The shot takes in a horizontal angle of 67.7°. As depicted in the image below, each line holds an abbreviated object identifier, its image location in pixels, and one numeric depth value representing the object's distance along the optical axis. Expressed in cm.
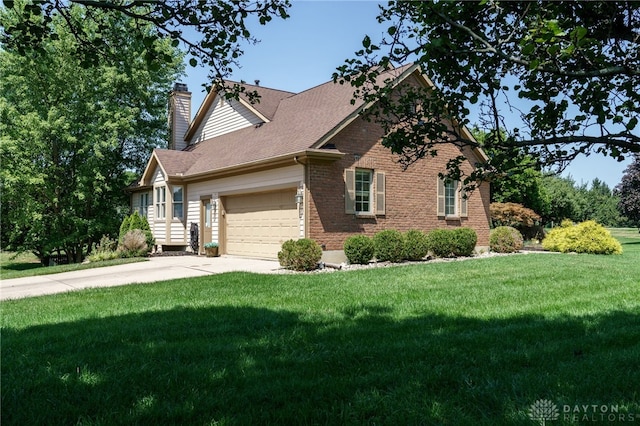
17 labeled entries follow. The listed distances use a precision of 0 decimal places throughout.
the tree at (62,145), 1980
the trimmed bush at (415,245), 1486
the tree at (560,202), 3088
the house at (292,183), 1445
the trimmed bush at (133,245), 1822
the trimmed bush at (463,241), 1644
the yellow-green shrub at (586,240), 1780
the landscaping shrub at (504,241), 1884
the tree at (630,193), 2988
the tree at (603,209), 5950
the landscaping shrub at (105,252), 1755
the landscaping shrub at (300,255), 1260
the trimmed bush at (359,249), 1385
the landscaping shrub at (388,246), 1434
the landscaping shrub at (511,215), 2491
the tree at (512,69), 320
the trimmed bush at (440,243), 1595
